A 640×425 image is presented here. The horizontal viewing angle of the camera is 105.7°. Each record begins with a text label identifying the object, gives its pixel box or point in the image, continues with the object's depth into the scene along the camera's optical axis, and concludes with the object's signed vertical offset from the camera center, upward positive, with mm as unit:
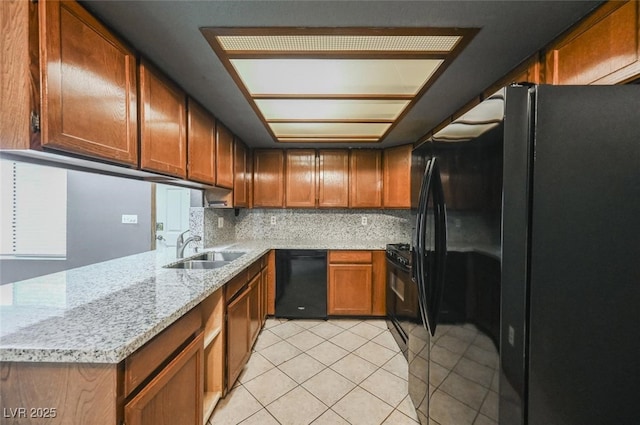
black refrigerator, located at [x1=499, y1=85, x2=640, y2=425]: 743 -127
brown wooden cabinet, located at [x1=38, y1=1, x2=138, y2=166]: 861 +512
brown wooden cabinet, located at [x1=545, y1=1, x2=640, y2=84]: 882 +669
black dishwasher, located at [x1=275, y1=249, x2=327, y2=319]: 2912 -921
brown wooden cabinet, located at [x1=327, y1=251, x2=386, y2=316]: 2924 -889
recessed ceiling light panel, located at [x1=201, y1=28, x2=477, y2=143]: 1182 +856
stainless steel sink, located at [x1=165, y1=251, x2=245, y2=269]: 1978 -449
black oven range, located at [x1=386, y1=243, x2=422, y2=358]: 1892 -763
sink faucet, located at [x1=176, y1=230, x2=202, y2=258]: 2043 -290
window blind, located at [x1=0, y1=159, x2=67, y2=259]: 2879 -68
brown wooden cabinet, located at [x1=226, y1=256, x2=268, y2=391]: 1691 -865
